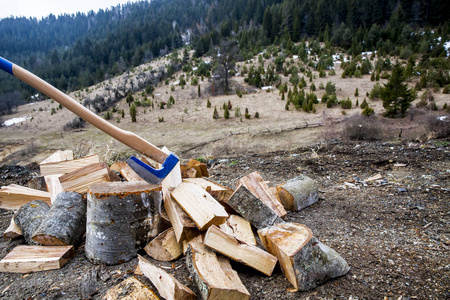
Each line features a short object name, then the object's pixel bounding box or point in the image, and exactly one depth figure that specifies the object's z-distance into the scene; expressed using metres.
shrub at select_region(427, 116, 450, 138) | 6.03
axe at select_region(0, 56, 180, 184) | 2.09
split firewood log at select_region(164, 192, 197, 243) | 1.94
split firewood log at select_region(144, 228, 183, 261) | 2.00
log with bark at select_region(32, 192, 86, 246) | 2.10
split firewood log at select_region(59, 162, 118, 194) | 2.71
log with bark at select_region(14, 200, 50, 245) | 2.29
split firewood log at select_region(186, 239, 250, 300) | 1.45
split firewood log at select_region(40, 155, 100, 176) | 3.04
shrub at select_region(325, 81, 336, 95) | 13.16
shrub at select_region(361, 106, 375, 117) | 8.87
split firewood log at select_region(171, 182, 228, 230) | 1.90
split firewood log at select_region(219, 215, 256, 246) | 2.15
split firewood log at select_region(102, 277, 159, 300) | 1.52
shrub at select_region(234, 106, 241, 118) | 11.49
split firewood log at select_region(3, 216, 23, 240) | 2.48
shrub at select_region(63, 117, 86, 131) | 12.91
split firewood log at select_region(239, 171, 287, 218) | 2.66
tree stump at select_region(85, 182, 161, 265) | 1.90
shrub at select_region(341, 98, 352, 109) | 10.76
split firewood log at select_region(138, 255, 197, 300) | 1.47
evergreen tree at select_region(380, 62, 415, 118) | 8.57
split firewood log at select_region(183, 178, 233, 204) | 2.51
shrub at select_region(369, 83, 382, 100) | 11.33
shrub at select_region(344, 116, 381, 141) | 6.95
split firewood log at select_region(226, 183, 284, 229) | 2.29
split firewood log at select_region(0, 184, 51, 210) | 2.92
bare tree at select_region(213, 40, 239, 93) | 16.59
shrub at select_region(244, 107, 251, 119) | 11.03
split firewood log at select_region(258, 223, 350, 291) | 1.64
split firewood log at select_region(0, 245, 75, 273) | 1.94
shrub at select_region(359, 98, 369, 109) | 10.31
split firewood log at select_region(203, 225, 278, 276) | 1.75
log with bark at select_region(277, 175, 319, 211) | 2.98
